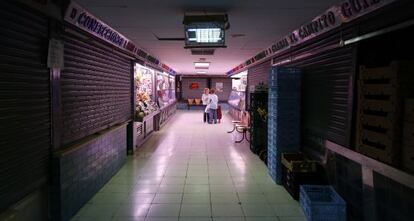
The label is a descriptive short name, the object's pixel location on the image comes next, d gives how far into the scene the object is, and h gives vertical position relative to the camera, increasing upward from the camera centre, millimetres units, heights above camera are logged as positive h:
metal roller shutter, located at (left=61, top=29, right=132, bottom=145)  4070 +48
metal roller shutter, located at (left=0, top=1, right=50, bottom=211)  2736 -116
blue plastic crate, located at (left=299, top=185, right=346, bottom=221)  3664 -1319
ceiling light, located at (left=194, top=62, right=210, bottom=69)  12594 +1171
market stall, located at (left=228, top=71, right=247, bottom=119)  13176 -100
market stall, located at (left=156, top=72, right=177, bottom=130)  12773 -250
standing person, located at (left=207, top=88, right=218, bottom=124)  13616 -612
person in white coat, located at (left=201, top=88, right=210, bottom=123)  14047 -317
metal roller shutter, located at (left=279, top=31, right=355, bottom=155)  3879 +35
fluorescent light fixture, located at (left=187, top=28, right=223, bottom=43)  4266 +785
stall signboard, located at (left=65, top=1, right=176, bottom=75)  3902 +961
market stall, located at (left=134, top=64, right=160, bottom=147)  8273 -375
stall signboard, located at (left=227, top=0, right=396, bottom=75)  3236 +959
